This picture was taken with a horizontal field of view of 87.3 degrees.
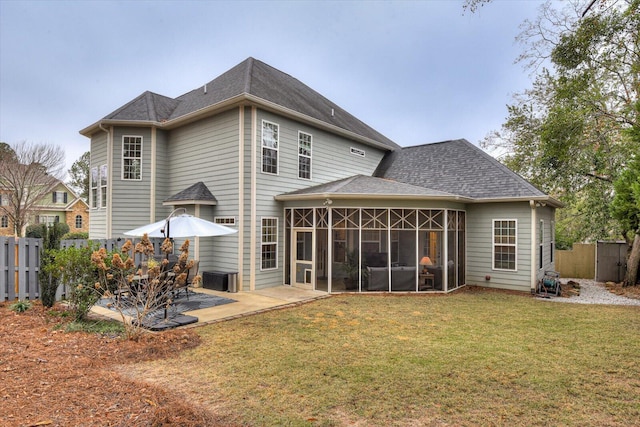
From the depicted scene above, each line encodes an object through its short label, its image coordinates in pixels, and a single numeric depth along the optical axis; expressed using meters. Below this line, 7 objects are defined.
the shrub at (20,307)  7.02
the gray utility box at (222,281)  9.96
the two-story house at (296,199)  10.23
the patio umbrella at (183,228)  7.07
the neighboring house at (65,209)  32.75
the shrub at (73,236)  16.25
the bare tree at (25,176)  24.84
